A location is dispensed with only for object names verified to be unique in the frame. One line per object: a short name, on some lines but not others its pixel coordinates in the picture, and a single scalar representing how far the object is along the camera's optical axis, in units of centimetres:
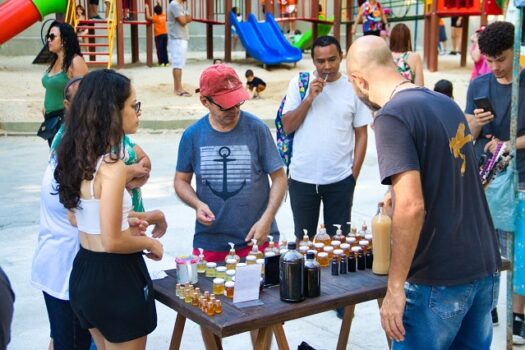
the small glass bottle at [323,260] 357
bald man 261
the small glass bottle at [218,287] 319
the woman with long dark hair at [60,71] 621
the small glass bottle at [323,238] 376
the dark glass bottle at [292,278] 305
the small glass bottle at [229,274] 331
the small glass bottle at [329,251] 360
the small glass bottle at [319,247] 363
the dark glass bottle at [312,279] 312
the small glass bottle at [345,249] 356
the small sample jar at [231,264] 337
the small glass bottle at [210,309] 296
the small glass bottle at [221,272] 335
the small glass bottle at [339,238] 379
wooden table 290
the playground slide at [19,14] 1670
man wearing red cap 382
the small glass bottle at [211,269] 341
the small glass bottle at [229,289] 315
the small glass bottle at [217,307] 296
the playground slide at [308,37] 2245
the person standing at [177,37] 1549
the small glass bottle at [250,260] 338
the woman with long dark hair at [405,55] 632
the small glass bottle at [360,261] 354
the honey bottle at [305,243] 370
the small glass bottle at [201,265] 346
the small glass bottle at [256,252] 353
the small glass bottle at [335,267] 346
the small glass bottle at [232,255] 346
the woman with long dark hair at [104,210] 288
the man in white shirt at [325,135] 478
